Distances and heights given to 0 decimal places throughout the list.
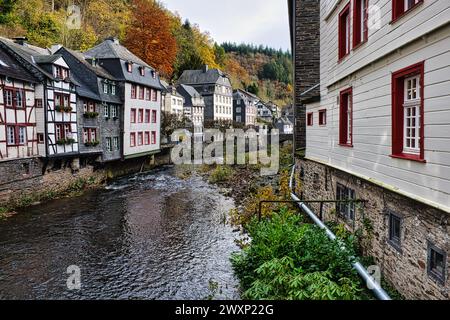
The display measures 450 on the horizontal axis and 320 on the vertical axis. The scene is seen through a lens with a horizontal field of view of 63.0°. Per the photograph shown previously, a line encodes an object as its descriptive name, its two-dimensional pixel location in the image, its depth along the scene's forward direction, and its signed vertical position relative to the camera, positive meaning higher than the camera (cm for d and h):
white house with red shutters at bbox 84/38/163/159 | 3098 +384
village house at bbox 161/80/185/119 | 5504 +550
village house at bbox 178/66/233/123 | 7256 +1013
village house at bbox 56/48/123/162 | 2600 +213
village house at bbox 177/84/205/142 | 6412 +586
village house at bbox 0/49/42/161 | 1923 +147
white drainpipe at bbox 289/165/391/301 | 688 -295
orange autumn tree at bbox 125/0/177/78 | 5009 +1390
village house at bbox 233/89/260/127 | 8475 +649
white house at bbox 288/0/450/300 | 582 +0
